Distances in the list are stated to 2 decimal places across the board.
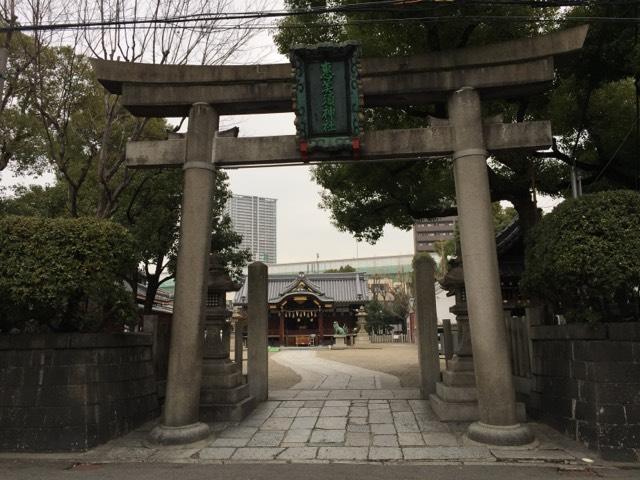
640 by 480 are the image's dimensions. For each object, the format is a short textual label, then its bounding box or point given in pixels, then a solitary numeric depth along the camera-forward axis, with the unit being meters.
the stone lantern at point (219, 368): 7.84
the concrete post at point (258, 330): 9.54
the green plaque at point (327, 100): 6.85
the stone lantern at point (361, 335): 33.52
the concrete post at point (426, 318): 9.39
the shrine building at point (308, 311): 37.12
